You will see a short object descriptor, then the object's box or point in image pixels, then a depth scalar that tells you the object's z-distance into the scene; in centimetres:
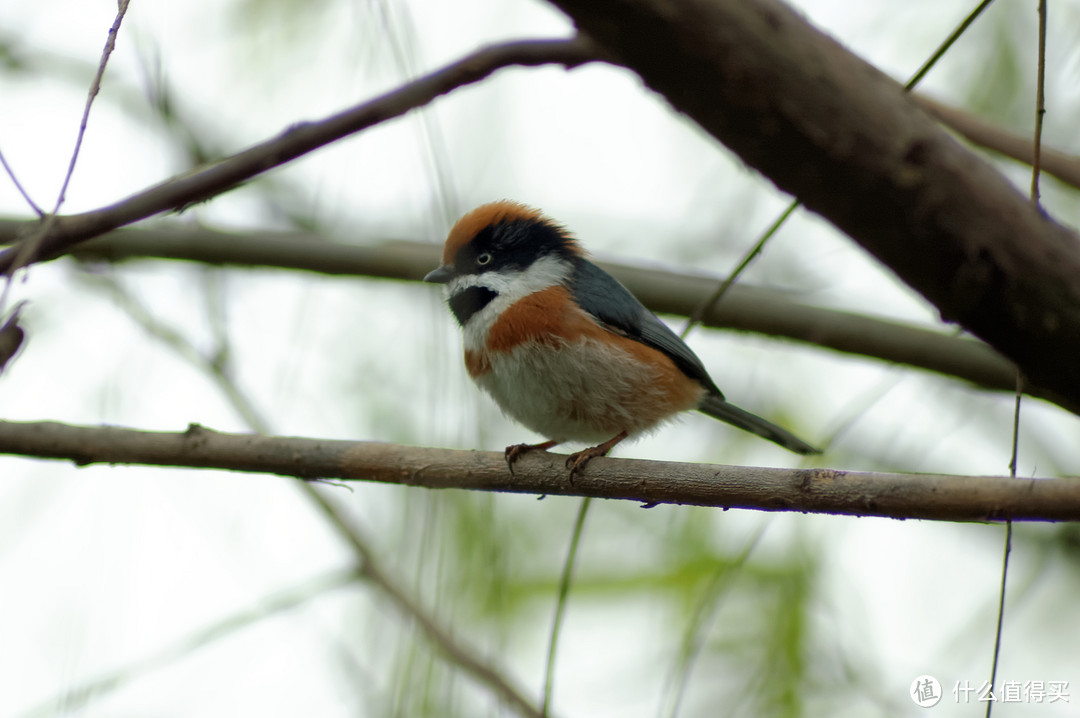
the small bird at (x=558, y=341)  736
